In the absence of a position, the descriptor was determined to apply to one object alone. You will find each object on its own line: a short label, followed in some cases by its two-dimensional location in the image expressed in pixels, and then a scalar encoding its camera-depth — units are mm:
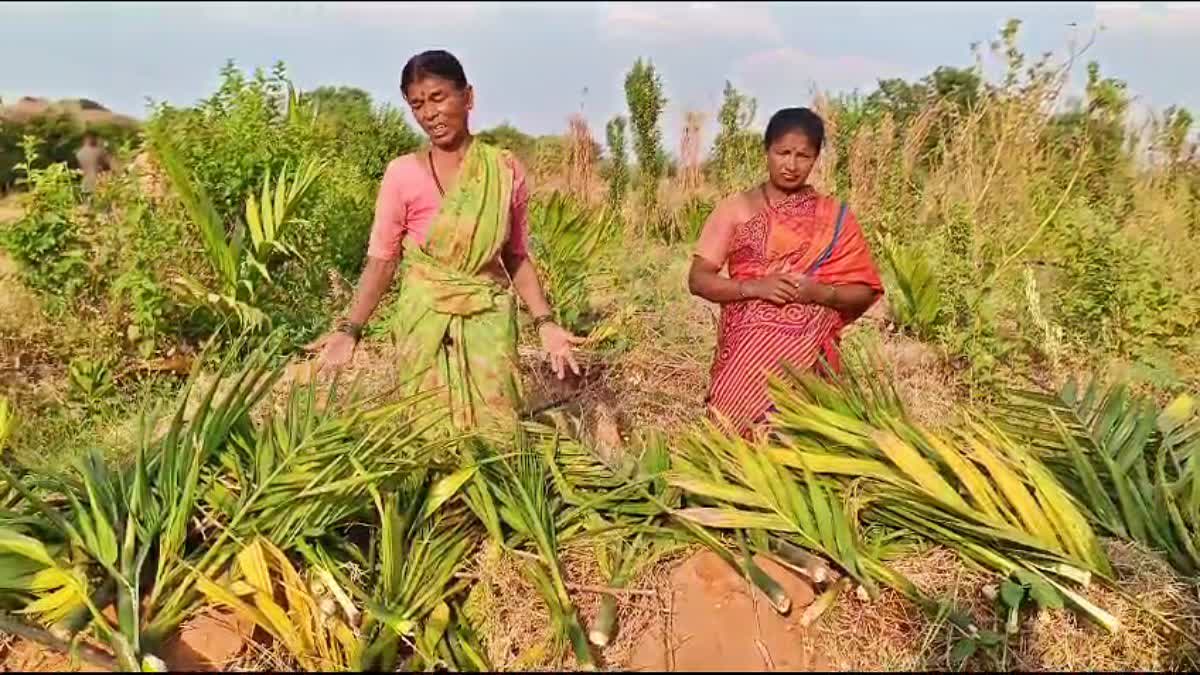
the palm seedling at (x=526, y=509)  2111
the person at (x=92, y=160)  5839
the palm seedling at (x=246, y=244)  4832
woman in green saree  2639
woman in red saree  2723
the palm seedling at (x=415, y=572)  1949
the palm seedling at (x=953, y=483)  2025
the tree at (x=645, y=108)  7242
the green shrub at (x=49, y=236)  4828
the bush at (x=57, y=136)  15080
